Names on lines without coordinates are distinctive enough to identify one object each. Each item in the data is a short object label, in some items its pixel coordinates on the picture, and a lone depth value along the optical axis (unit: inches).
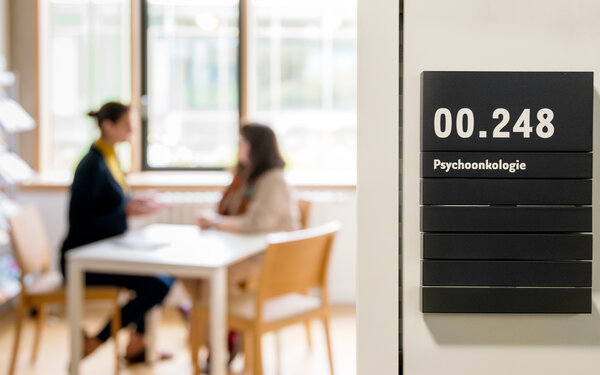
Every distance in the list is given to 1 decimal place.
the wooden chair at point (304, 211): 152.9
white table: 108.6
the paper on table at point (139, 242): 119.6
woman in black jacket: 130.7
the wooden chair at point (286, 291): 106.0
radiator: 181.6
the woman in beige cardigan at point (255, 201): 136.4
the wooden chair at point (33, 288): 129.3
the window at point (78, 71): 195.2
